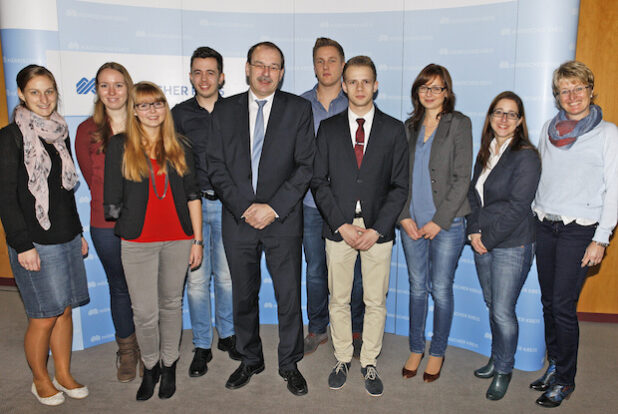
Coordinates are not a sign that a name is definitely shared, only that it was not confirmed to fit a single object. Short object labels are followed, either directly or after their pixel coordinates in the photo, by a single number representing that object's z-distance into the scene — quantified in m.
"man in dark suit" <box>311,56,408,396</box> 2.93
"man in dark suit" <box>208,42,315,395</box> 2.87
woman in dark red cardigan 2.96
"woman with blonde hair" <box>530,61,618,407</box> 2.70
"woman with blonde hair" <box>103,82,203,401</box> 2.69
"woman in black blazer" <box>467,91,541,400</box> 2.84
